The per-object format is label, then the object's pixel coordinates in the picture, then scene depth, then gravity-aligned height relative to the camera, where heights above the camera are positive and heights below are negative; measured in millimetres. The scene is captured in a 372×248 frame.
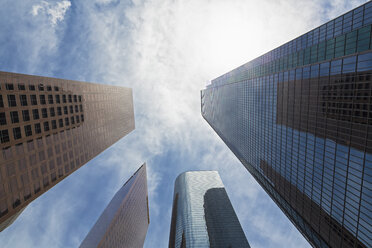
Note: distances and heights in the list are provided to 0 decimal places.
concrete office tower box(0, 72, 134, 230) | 33156 -6951
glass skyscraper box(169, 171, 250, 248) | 128125 -94394
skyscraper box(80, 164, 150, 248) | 101188 -77615
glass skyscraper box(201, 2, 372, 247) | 31297 -8724
